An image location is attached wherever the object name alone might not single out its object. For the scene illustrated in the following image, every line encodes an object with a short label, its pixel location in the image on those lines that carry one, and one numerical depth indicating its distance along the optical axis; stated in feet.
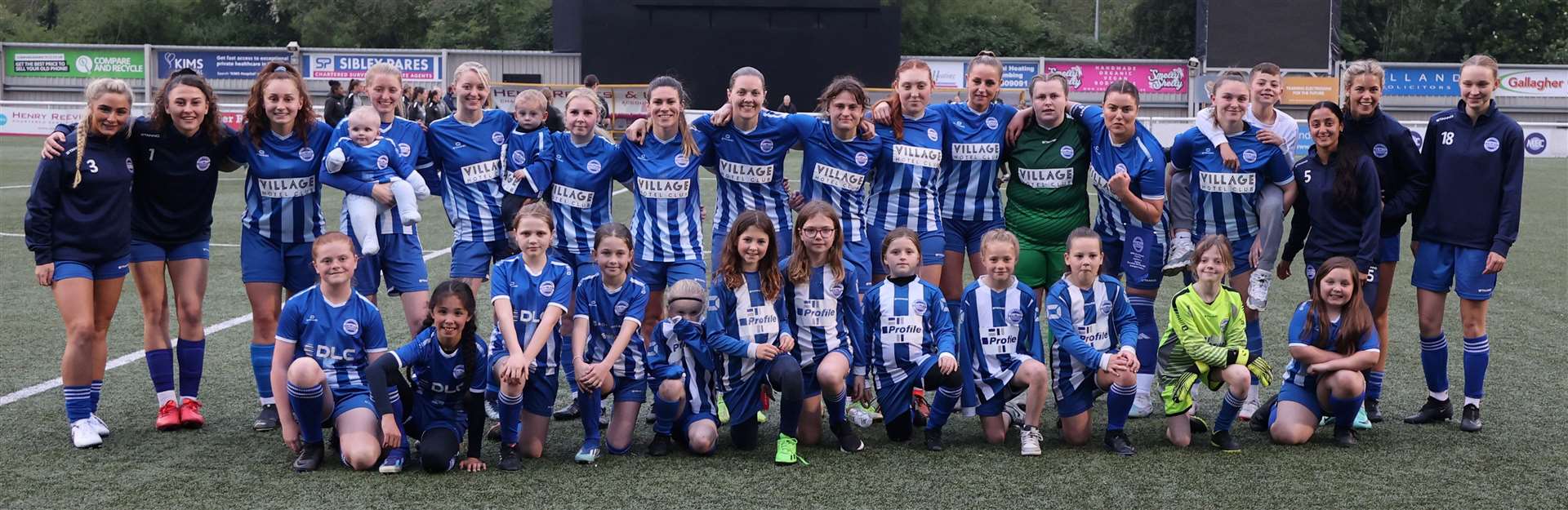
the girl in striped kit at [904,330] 16.89
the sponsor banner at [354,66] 102.37
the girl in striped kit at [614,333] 16.34
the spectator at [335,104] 52.47
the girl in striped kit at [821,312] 16.61
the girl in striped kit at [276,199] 17.57
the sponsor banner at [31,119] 78.18
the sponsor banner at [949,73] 101.24
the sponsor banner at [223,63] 102.63
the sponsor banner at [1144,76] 103.50
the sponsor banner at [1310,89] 92.43
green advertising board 104.12
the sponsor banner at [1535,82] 101.55
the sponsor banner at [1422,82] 100.89
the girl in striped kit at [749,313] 16.44
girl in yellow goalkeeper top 16.81
